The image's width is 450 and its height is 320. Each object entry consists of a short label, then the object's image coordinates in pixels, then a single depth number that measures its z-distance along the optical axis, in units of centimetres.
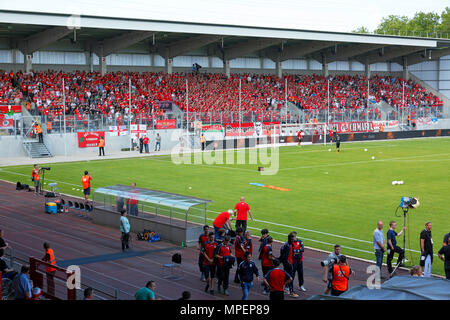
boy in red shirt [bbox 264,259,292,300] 1310
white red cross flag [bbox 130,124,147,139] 5488
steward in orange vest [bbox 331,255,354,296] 1351
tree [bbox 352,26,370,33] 16488
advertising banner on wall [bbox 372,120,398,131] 7412
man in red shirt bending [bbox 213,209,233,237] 1878
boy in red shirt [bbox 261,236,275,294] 1489
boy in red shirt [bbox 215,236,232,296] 1495
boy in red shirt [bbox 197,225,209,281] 1554
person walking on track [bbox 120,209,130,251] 1927
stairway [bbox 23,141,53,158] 4828
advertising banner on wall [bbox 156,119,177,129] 5653
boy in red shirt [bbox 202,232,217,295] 1517
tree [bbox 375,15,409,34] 14590
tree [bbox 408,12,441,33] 14512
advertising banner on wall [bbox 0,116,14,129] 4806
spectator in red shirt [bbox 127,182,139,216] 2275
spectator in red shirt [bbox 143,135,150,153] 5190
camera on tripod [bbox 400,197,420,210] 1808
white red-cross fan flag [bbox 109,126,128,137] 5391
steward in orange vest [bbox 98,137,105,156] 4923
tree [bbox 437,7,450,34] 13927
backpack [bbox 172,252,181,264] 1642
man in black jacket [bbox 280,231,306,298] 1520
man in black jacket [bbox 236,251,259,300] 1399
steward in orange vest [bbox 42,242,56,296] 1334
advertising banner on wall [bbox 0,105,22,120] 4853
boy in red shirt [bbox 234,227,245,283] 1609
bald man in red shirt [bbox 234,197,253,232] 2100
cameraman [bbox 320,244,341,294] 1379
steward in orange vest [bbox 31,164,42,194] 3106
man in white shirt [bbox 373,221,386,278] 1672
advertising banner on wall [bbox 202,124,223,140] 5870
